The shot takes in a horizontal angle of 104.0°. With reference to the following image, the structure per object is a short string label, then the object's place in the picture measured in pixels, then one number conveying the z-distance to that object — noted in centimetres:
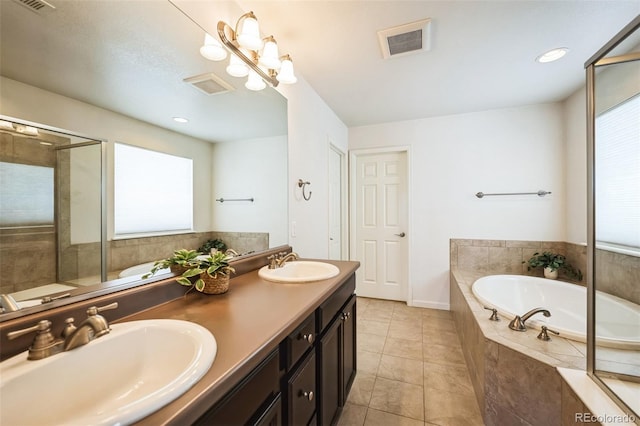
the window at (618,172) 115
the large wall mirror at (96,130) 65
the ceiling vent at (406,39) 158
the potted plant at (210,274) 102
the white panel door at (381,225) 335
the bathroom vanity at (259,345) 55
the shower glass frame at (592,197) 109
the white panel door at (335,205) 310
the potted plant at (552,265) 252
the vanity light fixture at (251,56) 128
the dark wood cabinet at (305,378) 64
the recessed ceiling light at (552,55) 183
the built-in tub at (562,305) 119
